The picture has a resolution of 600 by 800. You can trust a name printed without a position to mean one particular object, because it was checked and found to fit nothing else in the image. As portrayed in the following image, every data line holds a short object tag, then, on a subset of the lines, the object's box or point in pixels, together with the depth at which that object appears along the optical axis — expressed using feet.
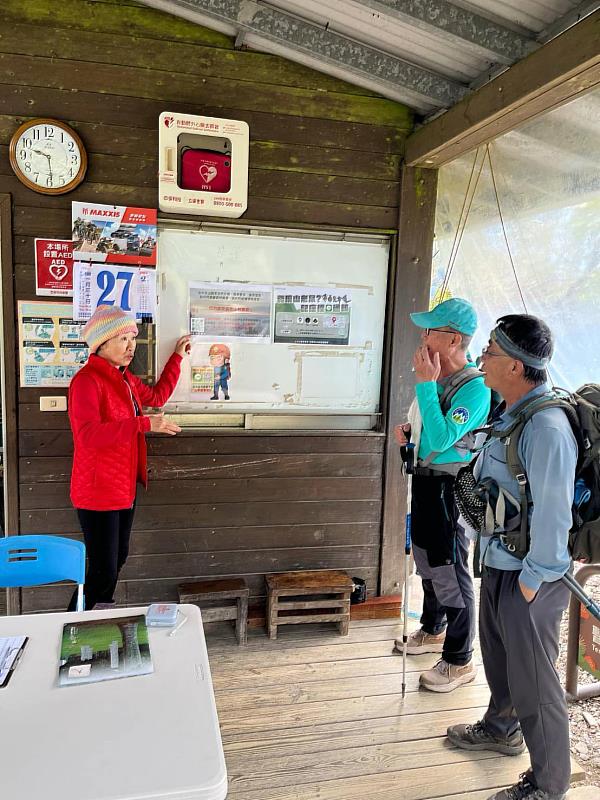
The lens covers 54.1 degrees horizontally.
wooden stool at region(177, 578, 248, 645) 10.41
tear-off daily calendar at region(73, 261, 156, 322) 10.07
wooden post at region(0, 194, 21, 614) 9.71
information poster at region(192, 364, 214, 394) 10.83
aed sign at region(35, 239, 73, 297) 9.88
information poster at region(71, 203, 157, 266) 9.95
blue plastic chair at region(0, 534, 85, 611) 7.24
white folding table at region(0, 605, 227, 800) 3.68
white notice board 10.62
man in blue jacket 6.10
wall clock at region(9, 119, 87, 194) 9.51
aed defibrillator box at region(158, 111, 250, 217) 9.93
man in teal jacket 8.47
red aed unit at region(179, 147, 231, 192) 10.02
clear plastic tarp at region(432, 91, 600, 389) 9.78
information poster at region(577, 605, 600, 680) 9.01
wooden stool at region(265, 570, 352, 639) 10.71
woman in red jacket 8.80
